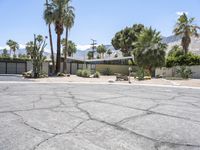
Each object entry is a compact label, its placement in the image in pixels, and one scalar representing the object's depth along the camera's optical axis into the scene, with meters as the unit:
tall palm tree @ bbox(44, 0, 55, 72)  22.44
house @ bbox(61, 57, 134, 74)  29.41
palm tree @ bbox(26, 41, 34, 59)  19.65
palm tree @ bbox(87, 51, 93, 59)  53.34
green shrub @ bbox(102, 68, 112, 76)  29.16
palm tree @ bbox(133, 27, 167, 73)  23.24
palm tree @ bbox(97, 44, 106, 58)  56.02
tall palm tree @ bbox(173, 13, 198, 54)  26.35
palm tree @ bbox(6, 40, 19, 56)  56.12
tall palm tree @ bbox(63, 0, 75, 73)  22.84
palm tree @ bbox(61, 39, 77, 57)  49.04
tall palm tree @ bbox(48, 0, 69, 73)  22.36
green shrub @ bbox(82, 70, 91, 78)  21.44
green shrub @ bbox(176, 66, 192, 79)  21.22
